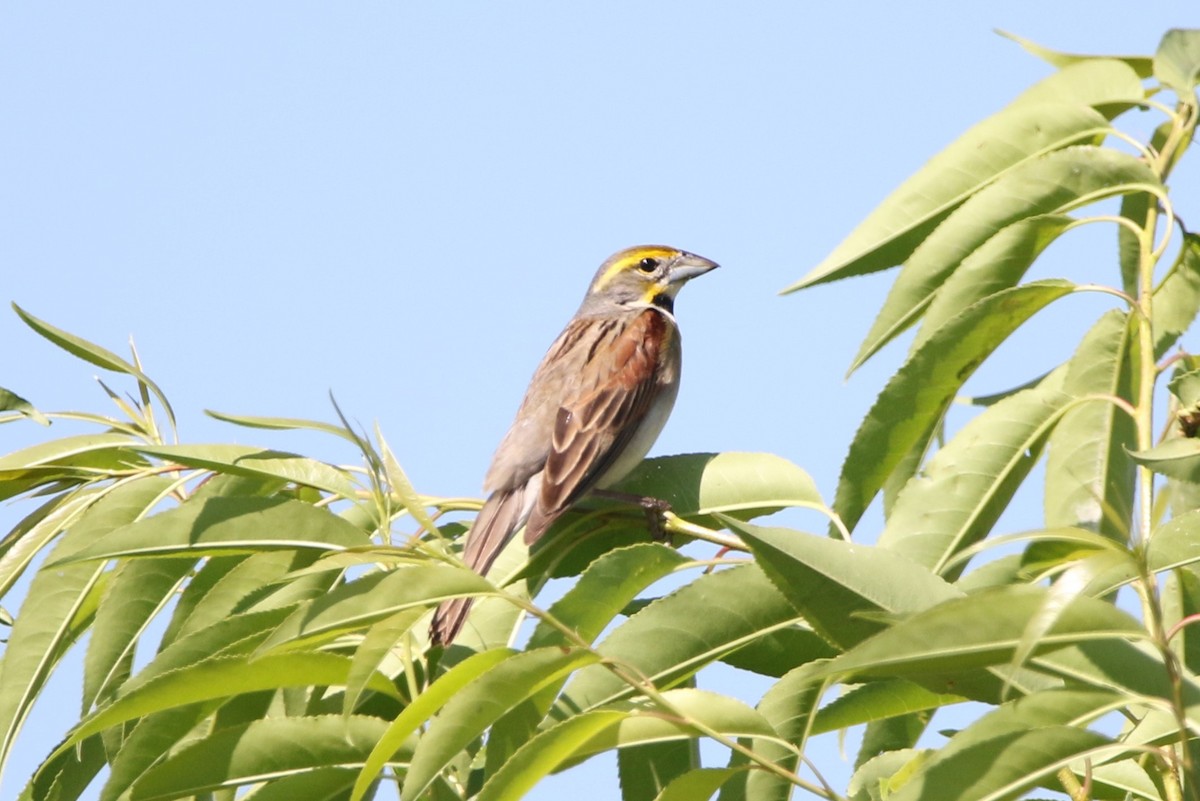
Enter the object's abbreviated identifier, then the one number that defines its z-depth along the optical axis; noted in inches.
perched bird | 409.4
